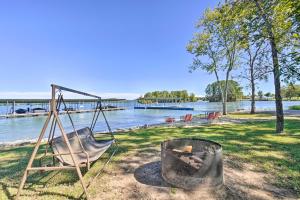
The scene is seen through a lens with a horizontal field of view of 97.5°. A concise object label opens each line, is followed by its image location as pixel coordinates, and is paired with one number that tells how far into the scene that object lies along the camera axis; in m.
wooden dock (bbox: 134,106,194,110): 36.03
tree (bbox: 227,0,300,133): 4.53
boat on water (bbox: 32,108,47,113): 26.59
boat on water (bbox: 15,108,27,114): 26.52
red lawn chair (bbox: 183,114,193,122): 8.91
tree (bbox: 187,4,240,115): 12.79
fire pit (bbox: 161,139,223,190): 2.18
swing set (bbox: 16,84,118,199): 2.03
